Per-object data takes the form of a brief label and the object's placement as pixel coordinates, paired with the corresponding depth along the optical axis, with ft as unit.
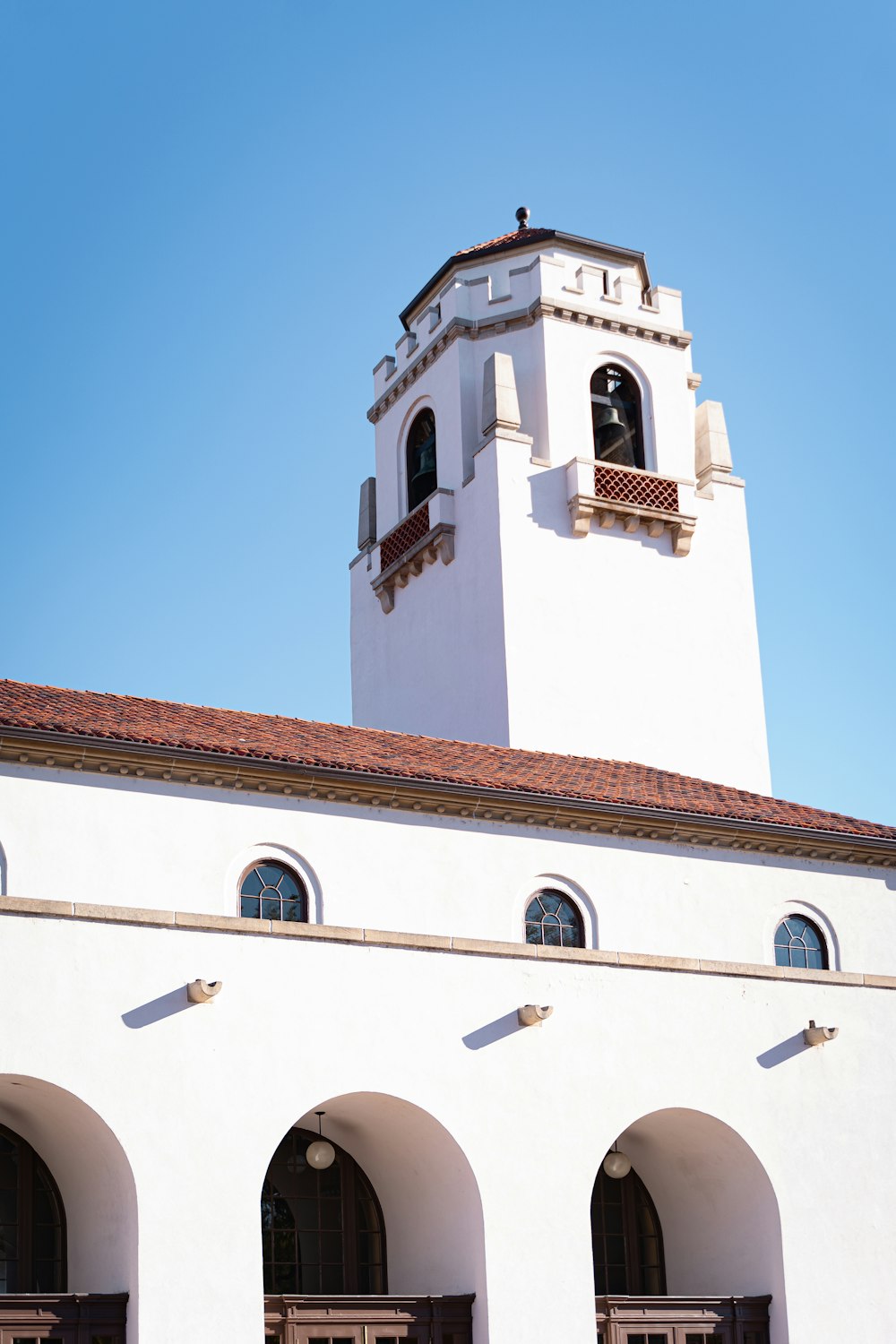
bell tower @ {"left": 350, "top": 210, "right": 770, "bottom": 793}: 93.09
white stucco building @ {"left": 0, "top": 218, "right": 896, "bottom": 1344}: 56.03
